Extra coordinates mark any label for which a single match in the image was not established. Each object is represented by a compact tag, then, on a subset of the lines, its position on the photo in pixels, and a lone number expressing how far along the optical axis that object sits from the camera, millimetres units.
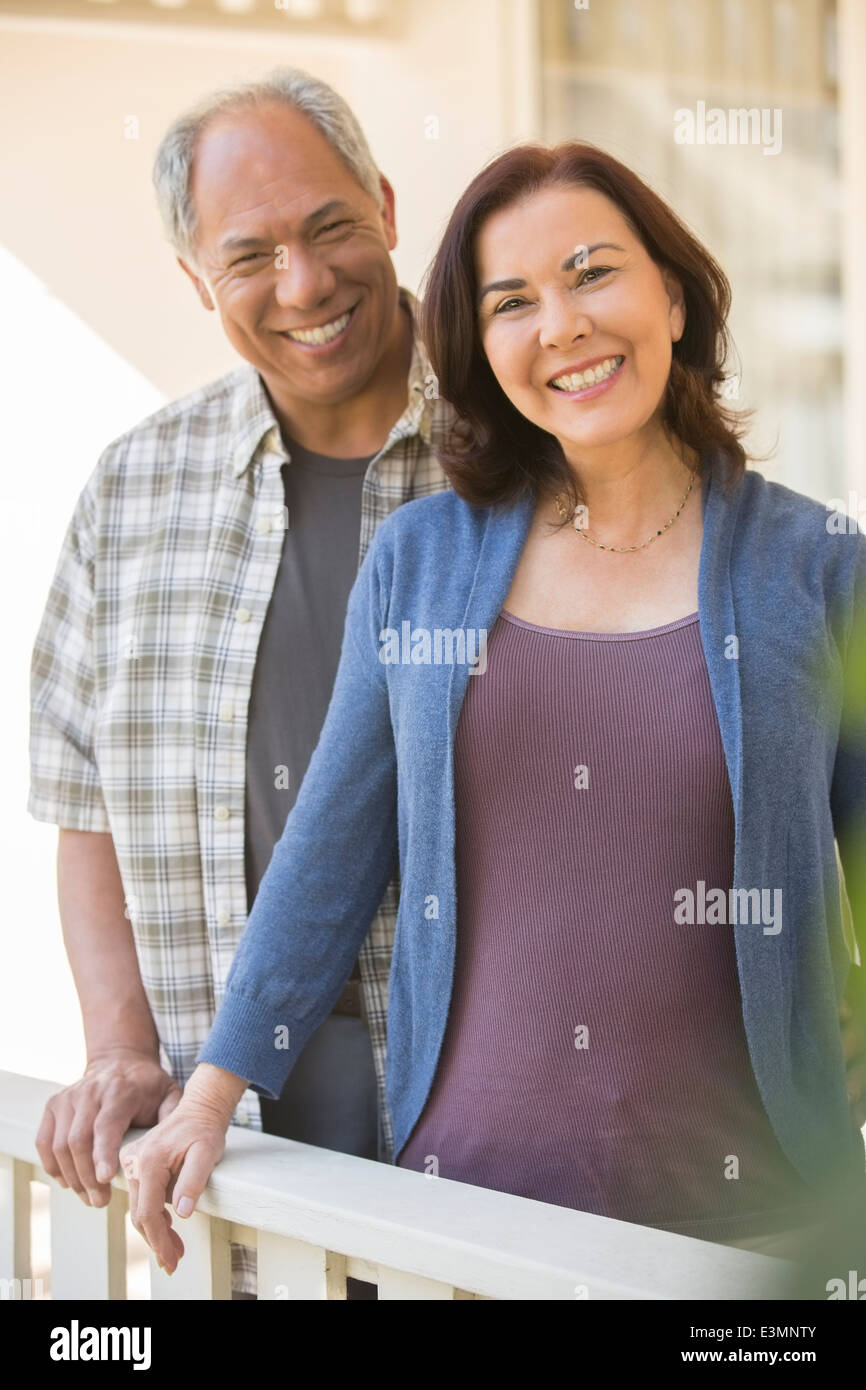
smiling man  2341
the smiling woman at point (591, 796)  2096
